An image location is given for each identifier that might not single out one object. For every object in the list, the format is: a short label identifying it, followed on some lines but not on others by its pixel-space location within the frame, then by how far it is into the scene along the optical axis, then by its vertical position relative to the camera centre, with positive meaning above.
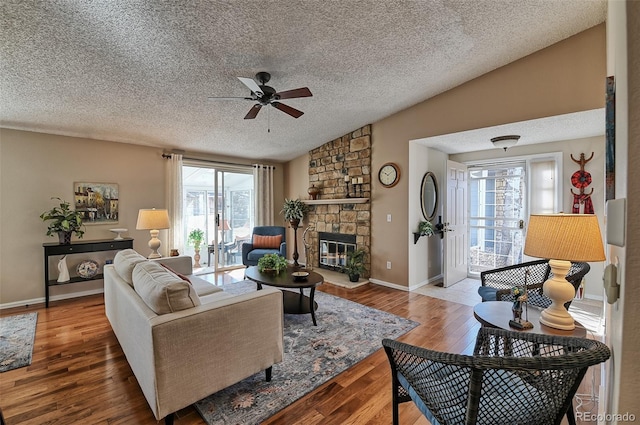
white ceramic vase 3.76 -0.81
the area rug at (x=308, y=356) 1.82 -1.26
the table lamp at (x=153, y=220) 3.79 -0.12
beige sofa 1.58 -0.79
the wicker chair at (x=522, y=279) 2.50 -0.73
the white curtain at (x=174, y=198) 4.89 +0.23
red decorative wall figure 3.79 +0.32
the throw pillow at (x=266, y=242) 5.54 -0.62
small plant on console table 3.69 -0.14
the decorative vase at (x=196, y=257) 5.46 -0.90
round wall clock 4.46 +0.58
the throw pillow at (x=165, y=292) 1.67 -0.51
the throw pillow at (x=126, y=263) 2.31 -0.45
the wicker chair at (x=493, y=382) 0.96 -0.71
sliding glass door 5.38 +0.01
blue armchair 5.12 -0.73
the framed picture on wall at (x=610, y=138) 1.04 +0.28
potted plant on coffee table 3.43 -0.66
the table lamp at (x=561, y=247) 1.50 -0.21
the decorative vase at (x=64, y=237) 3.79 -0.34
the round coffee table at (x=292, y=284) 3.01 -0.78
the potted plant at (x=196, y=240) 5.41 -0.56
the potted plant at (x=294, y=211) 5.91 -0.01
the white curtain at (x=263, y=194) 6.14 +0.37
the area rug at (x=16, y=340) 2.36 -1.25
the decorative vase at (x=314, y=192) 5.79 +0.38
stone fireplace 4.93 +0.22
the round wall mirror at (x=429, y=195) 4.64 +0.25
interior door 4.52 -0.25
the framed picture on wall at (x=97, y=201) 4.10 +0.15
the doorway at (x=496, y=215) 4.62 -0.09
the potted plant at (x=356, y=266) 4.71 -0.93
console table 3.63 -0.50
